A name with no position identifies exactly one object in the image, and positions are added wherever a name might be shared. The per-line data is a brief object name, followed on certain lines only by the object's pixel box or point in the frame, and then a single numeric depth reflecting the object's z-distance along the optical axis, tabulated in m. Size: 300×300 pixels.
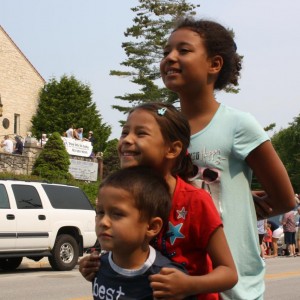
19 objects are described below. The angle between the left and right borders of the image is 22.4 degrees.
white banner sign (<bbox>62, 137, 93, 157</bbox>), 32.94
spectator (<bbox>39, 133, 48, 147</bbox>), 34.99
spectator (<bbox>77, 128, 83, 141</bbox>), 35.12
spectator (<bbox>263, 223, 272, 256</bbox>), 24.12
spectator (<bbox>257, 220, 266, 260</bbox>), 20.72
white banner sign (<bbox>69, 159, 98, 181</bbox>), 33.25
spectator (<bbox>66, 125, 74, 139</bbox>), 34.31
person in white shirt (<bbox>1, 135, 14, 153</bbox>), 32.28
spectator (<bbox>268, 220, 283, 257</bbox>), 24.60
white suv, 15.13
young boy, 2.67
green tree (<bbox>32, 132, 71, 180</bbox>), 30.70
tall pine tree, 46.53
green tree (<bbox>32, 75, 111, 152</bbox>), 57.59
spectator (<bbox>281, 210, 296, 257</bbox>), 23.51
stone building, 54.44
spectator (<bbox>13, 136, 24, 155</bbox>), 32.91
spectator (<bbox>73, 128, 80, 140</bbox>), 34.78
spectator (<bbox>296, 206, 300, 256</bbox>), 25.26
